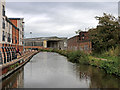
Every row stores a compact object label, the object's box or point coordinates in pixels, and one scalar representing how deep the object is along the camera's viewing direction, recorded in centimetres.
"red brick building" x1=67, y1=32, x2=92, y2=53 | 3564
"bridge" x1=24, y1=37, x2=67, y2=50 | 9229
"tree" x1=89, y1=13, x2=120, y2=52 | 2727
